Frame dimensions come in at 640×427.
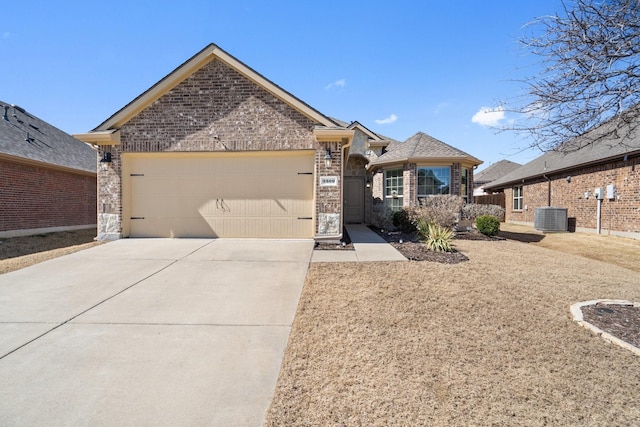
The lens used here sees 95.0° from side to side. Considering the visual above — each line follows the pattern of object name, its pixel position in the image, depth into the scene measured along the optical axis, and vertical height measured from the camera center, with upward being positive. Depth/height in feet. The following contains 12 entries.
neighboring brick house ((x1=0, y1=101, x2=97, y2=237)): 34.35 +4.00
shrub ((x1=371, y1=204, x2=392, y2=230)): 39.57 -0.92
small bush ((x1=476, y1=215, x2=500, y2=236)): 35.09 -1.74
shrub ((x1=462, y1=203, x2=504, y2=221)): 37.22 -0.19
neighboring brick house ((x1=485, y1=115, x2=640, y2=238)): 38.37 +3.74
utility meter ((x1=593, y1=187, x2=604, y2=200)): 42.32 +2.60
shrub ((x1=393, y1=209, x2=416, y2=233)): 36.40 -1.42
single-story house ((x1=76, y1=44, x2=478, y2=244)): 26.81 +4.70
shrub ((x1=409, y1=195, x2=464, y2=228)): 31.71 +0.02
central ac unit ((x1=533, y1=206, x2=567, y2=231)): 47.16 -1.32
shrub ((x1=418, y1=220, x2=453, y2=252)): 25.44 -2.60
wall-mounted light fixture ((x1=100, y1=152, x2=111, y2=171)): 27.63 +4.51
